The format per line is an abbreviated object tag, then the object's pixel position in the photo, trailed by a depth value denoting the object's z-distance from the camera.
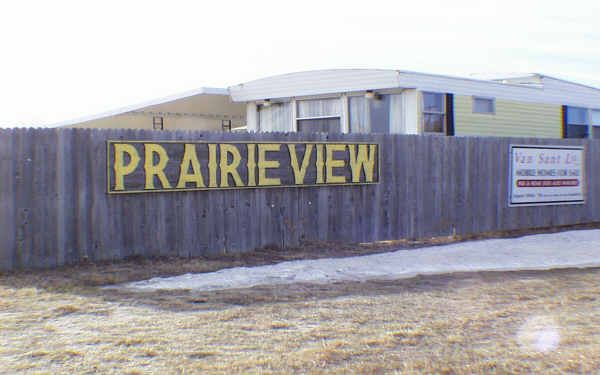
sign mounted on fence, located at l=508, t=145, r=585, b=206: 12.26
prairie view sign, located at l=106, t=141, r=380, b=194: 8.27
